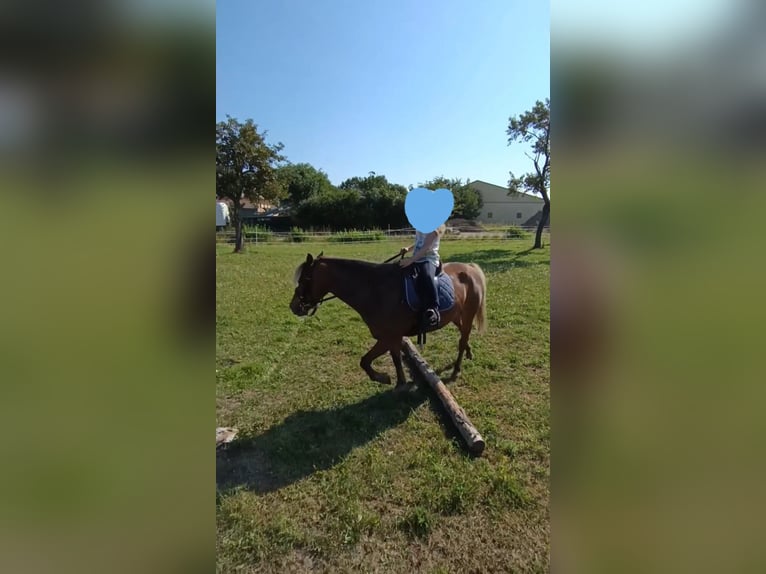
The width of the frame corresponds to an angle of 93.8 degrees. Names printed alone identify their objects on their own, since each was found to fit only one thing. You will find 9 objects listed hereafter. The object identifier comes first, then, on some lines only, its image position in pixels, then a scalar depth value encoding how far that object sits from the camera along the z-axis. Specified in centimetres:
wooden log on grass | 343
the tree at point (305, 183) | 3853
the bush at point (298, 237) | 2495
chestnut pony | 430
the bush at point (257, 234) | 2356
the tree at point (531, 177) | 1057
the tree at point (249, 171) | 1417
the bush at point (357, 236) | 2333
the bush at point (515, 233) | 2231
